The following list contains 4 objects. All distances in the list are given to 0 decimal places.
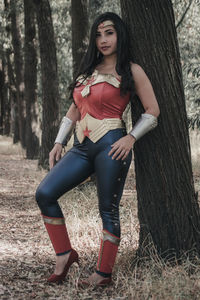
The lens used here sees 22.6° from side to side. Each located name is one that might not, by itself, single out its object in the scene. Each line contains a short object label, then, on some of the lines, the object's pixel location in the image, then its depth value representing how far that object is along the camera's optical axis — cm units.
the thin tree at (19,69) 1814
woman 383
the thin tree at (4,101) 2689
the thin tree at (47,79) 1120
